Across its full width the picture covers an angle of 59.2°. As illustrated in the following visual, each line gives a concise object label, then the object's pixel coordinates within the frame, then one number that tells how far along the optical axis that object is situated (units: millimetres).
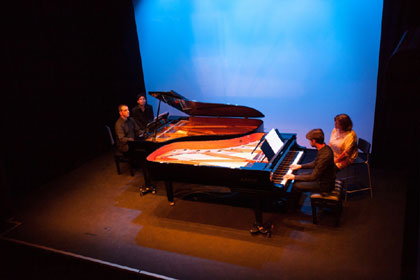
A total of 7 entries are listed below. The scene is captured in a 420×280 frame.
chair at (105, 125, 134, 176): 5879
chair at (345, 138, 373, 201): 4687
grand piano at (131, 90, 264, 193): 5054
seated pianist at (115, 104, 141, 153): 5633
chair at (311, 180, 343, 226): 4078
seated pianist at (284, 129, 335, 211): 3949
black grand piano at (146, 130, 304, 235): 3906
